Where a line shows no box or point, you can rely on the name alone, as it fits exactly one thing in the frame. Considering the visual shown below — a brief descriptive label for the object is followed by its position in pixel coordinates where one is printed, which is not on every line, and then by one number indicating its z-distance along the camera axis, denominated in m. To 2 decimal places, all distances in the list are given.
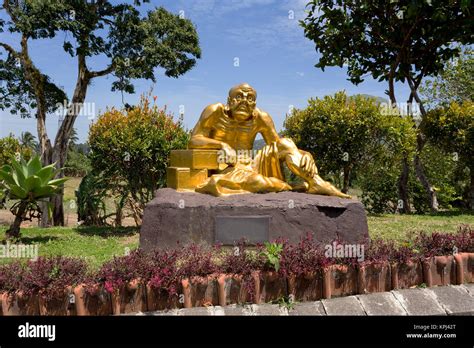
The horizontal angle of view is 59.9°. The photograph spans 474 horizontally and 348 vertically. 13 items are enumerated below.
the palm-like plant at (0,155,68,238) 5.89
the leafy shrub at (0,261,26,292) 3.63
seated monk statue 5.62
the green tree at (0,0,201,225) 9.06
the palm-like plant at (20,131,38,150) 30.23
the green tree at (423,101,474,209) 10.01
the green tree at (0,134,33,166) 13.66
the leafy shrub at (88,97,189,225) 7.84
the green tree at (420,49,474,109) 17.27
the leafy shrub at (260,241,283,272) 4.02
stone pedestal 5.20
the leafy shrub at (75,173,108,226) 9.13
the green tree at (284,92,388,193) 9.38
